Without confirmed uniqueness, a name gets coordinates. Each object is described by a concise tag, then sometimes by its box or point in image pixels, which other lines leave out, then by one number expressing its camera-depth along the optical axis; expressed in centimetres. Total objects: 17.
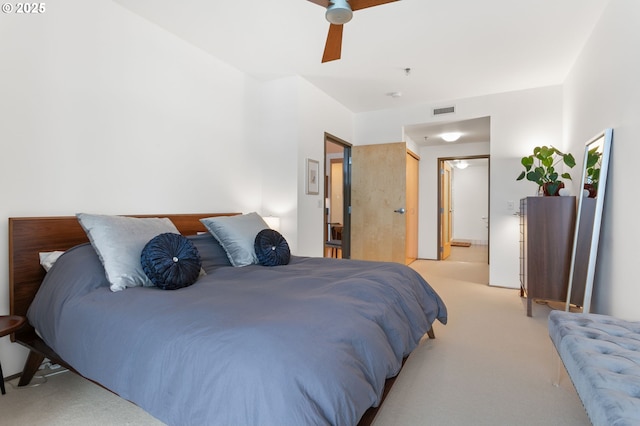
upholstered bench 107
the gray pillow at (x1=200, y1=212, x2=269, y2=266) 260
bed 106
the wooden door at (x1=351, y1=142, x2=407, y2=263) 502
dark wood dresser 316
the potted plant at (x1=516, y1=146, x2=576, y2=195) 336
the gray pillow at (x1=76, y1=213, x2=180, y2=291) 185
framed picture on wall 411
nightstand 166
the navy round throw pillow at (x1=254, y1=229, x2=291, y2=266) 259
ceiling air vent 472
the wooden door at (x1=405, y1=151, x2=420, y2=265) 599
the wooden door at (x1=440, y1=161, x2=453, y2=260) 674
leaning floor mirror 257
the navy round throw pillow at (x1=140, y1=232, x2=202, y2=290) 187
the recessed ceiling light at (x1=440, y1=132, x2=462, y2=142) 555
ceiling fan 190
